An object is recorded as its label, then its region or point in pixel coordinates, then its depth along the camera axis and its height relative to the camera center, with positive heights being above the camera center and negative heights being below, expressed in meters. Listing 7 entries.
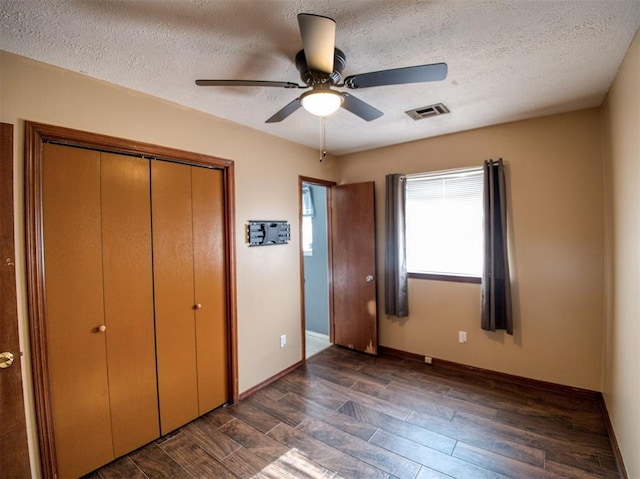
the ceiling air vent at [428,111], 2.50 +1.07
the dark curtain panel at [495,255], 2.87 -0.19
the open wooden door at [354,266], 3.68 -0.35
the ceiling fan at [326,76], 1.26 +0.82
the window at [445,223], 3.12 +0.14
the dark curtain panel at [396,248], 3.45 -0.12
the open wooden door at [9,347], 1.53 -0.51
